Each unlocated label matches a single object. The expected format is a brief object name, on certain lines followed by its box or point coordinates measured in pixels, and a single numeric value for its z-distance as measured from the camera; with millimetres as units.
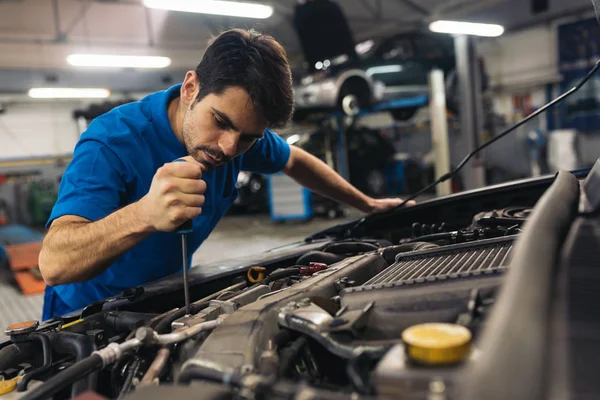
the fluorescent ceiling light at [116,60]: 6473
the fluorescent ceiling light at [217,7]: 4927
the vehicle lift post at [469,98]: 6133
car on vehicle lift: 5926
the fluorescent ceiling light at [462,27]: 5973
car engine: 423
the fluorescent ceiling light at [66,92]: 9133
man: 1039
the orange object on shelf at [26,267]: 4414
